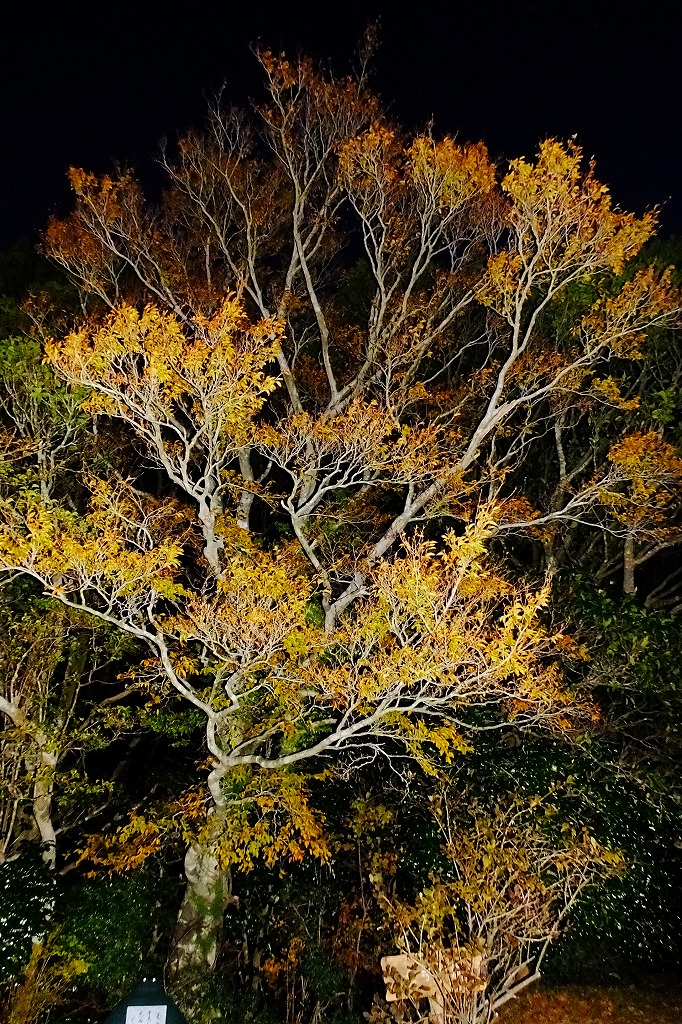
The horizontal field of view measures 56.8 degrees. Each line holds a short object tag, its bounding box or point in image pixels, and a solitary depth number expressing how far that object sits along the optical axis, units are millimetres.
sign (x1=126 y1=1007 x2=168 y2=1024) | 3674
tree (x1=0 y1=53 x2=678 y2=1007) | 6215
